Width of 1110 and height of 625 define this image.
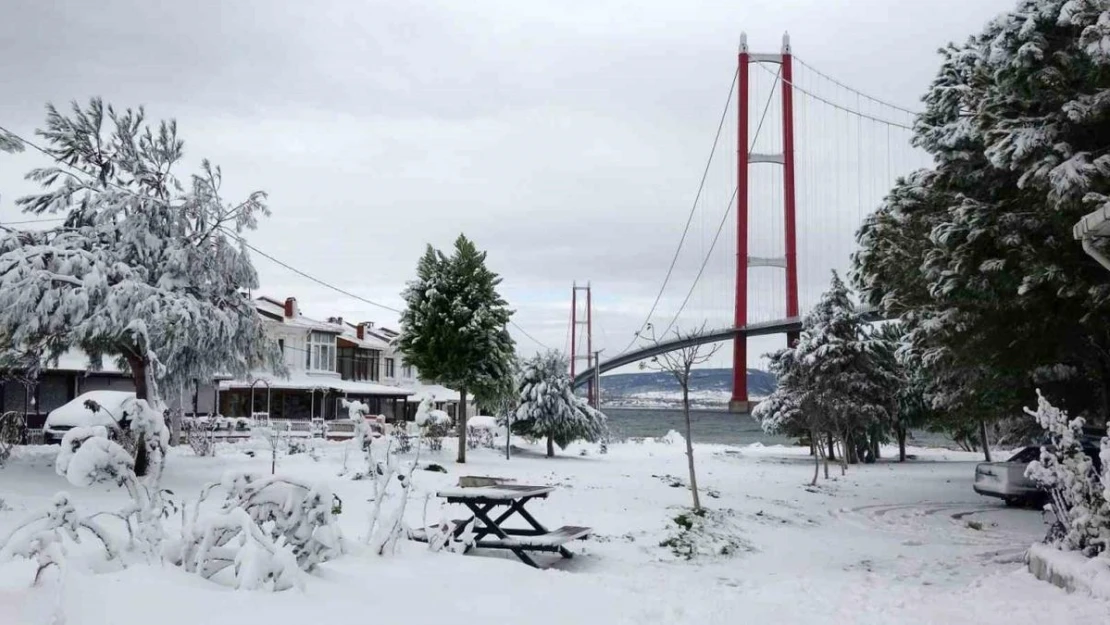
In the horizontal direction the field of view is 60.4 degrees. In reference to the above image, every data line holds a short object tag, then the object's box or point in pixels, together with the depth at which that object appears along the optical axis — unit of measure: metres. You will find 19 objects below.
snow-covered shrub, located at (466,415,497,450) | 33.09
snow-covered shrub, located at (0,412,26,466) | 16.62
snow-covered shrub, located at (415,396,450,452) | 26.24
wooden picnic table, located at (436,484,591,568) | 9.51
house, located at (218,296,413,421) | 43.09
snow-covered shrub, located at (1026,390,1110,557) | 7.75
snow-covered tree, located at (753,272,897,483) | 30.62
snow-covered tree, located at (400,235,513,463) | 25.02
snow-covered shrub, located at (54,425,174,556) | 5.03
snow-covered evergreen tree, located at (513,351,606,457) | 31.31
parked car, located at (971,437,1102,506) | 17.19
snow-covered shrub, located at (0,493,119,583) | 4.23
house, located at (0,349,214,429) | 31.94
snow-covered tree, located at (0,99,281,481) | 14.66
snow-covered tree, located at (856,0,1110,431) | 10.65
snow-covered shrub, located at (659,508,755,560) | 11.23
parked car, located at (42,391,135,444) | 21.50
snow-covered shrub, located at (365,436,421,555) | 6.90
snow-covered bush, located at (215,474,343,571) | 5.72
